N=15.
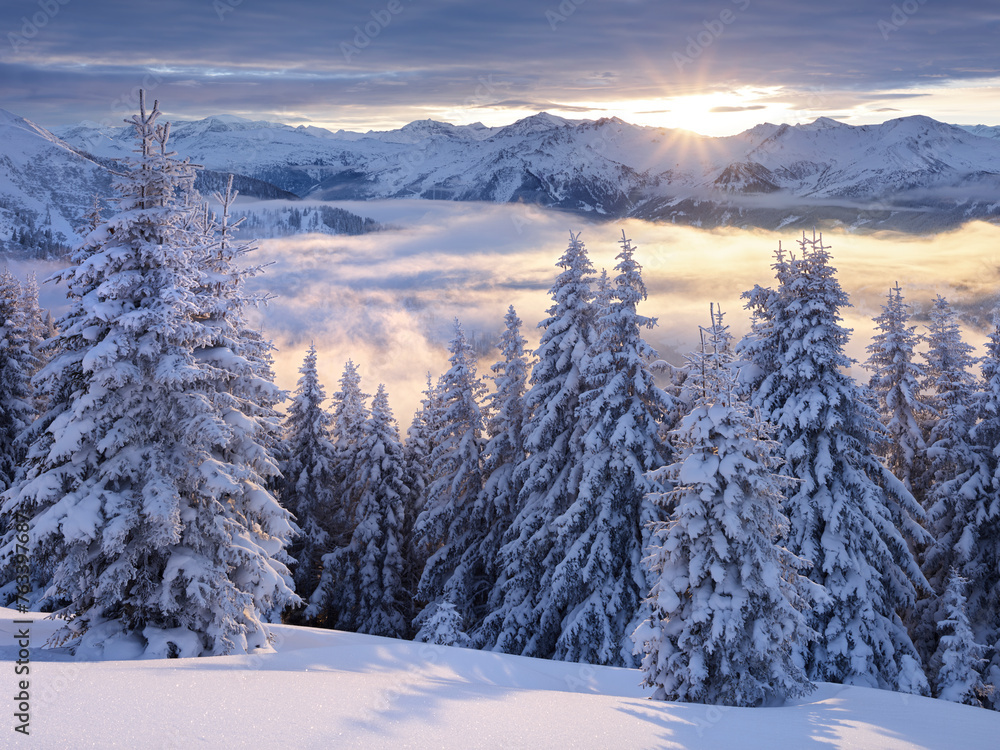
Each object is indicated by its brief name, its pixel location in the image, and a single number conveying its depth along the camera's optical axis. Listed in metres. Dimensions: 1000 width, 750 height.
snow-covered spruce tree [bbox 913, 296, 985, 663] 25.53
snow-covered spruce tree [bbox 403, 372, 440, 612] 36.31
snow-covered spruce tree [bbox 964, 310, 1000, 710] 25.12
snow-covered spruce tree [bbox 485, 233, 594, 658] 23.86
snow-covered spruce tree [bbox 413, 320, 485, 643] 29.61
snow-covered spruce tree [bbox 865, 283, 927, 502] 26.92
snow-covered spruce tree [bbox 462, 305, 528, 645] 27.77
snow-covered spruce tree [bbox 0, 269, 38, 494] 27.38
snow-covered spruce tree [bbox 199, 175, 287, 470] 15.31
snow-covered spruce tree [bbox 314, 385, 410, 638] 33.59
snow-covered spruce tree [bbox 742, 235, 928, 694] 19.78
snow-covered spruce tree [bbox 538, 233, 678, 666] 21.73
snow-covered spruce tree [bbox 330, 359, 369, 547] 37.12
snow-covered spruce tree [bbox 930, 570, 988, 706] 21.48
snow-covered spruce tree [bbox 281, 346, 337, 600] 34.44
